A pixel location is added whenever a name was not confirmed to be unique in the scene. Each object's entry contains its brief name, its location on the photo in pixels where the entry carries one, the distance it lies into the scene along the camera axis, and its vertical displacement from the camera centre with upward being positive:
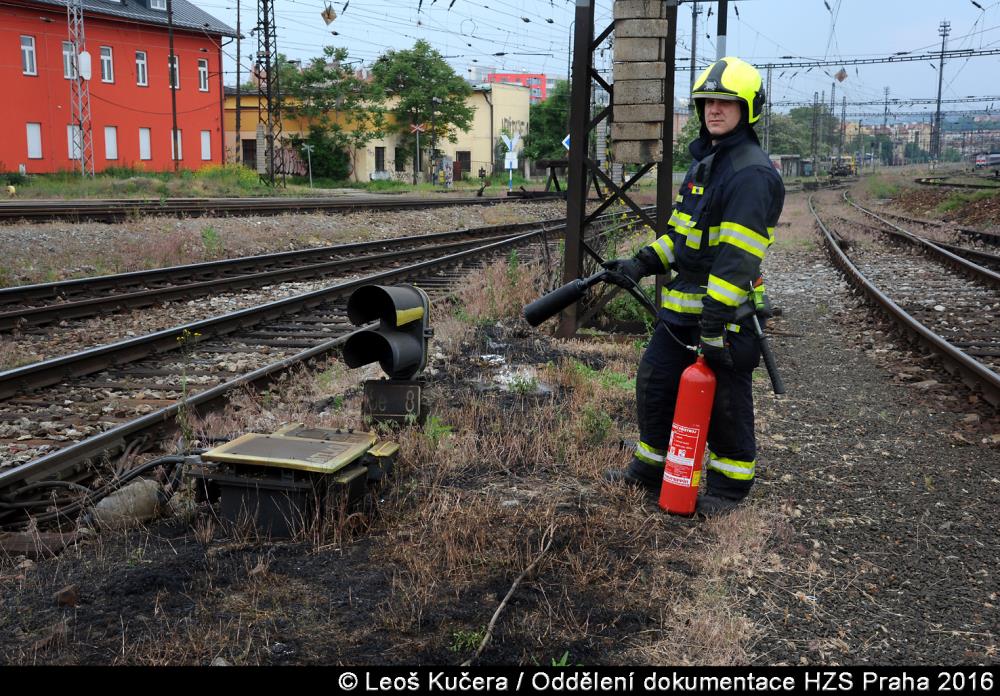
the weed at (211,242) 16.08 -0.93
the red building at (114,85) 41.59 +5.19
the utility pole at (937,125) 77.00 +6.30
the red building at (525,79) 161.95 +20.97
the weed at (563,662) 3.00 -1.53
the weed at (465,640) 3.15 -1.53
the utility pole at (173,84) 44.19 +5.13
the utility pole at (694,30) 37.23 +6.73
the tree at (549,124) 72.19 +5.62
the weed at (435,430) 5.37 -1.39
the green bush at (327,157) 59.59 +2.28
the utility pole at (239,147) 49.97 +2.49
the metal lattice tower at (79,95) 38.56 +4.31
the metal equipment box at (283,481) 4.05 -1.29
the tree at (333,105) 58.50 +5.58
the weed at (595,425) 5.62 -1.43
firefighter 4.11 -0.36
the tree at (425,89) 61.00 +7.00
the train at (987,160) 55.97 +2.74
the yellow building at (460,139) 63.53 +4.05
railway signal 5.47 -0.93
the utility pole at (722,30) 15.03 +2.79
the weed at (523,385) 6.95 -1.44
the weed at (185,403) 5.23 -1.45
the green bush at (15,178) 37.94 +0.40
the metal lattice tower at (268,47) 40.59 +6.39
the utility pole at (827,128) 76.81 +9.97
